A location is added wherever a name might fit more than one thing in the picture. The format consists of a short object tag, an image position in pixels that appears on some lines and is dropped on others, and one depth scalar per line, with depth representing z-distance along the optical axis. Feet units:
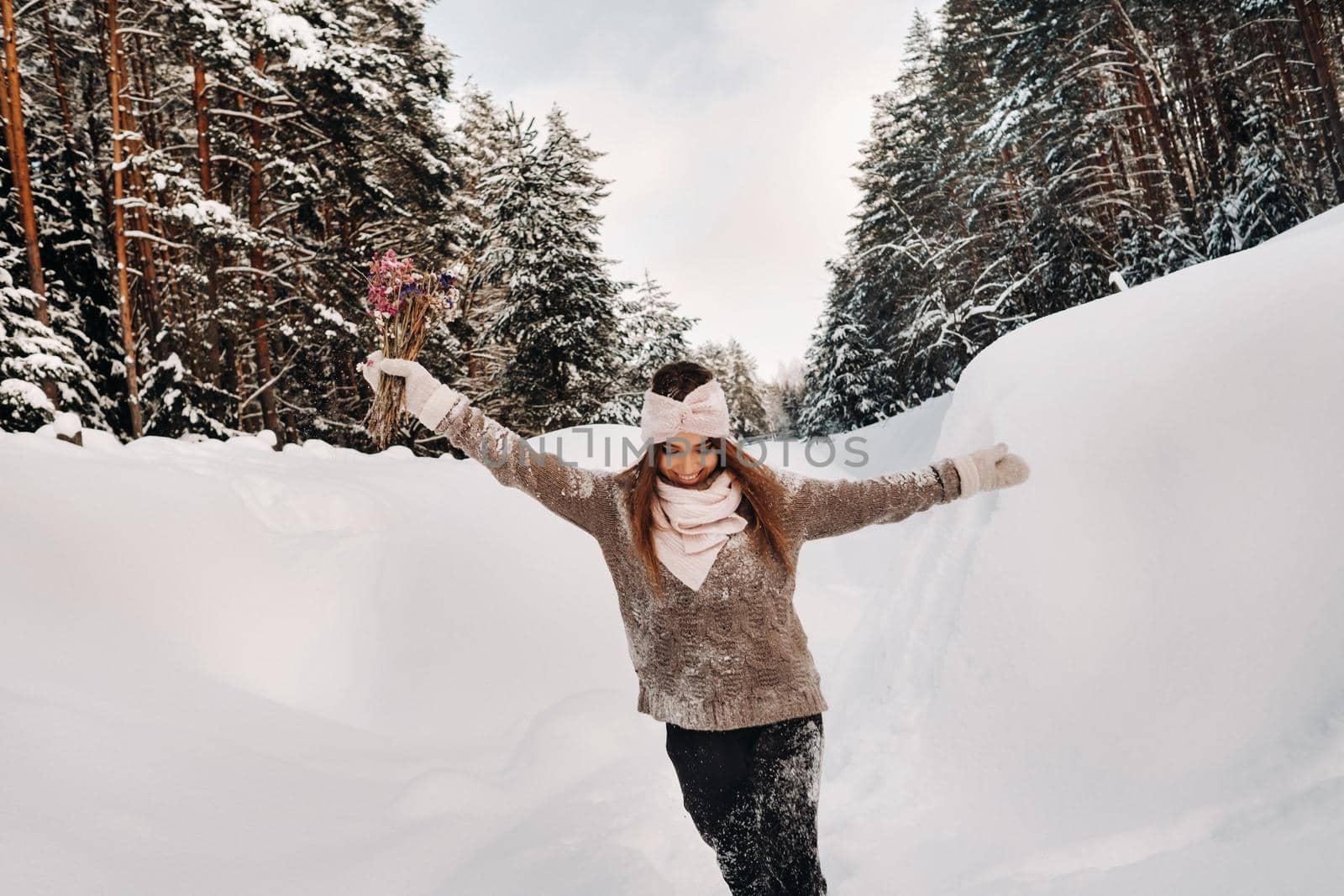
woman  6.21
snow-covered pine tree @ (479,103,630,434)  52.42
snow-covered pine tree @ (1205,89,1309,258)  40.68
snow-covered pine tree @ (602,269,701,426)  57.26
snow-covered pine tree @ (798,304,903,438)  83.35
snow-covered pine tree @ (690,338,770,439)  142.72
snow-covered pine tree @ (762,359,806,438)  197.63
